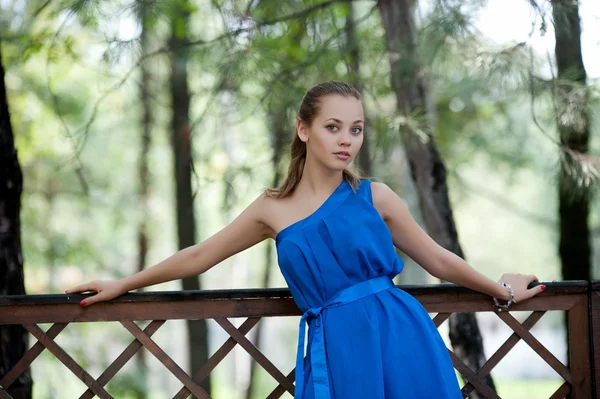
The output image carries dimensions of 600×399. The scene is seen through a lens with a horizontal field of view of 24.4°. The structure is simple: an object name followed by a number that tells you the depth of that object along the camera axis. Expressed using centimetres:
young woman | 441
